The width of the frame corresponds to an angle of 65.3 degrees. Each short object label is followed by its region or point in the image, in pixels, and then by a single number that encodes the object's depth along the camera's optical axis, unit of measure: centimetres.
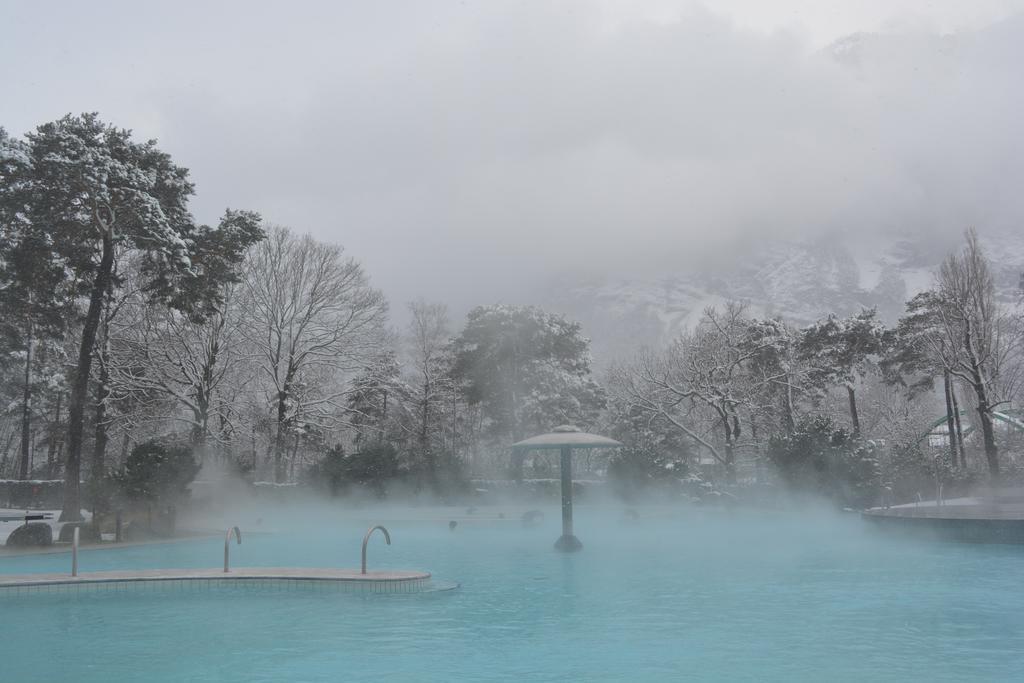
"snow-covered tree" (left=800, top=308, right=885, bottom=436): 3850
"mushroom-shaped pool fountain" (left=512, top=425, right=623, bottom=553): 1582
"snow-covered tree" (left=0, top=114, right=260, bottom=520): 1859
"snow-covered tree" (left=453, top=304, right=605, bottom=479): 4225
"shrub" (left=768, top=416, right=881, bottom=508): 2544
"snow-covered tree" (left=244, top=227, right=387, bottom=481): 3250
